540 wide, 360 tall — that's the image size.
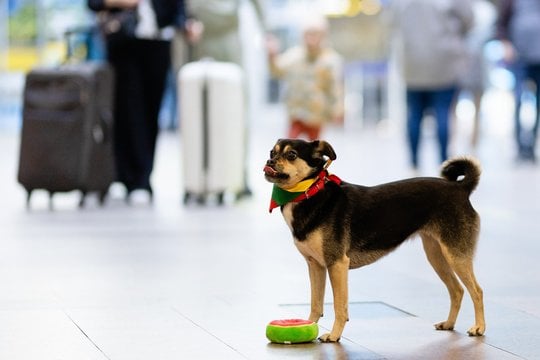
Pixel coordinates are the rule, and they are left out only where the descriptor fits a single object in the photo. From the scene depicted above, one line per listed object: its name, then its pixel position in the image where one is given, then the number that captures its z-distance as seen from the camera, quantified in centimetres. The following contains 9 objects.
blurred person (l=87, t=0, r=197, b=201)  1007
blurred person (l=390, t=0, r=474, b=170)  1236
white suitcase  979
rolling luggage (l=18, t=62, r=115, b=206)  957
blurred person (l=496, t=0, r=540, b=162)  1373
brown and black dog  464
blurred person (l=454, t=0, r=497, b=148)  1733
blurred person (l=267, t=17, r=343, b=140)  1248
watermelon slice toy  459
